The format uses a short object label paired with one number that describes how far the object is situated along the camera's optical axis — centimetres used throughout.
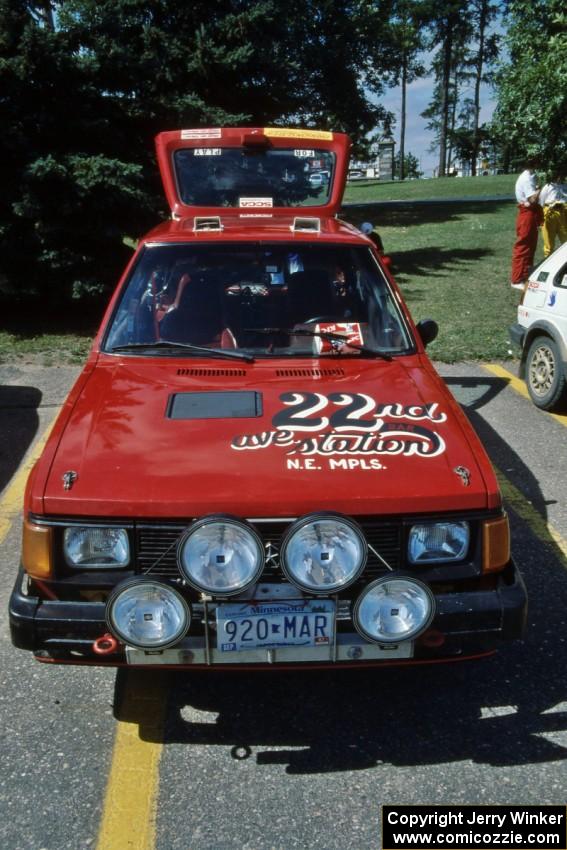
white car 637
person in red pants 1114
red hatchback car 249
